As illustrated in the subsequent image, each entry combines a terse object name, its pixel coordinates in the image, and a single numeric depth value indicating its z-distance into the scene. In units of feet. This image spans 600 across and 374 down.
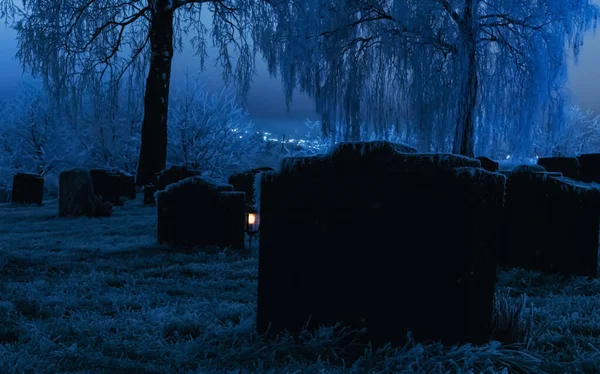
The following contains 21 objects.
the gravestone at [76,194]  30.86
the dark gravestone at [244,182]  34.81
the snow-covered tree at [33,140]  87.76
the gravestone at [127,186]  45.57
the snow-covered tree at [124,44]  39.70
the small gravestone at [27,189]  43.21
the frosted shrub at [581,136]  109.81
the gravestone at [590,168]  29.86
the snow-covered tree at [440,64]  36.81
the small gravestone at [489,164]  32.05
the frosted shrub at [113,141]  83.15
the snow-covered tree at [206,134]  79.92
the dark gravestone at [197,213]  20.27
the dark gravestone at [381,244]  7.94
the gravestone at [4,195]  56.75
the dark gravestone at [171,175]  33.68
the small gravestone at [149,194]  39.63
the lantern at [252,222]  20.52
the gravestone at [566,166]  28.89
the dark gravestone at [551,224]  16.28
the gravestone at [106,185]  38.91
